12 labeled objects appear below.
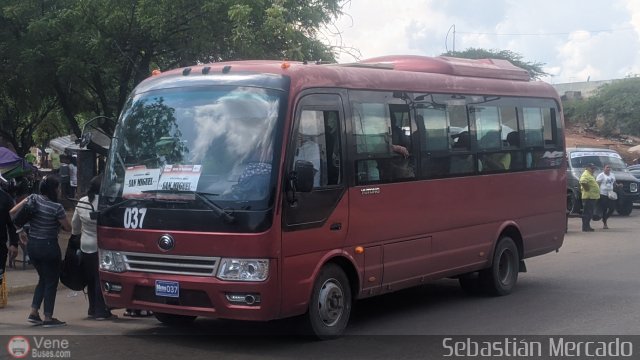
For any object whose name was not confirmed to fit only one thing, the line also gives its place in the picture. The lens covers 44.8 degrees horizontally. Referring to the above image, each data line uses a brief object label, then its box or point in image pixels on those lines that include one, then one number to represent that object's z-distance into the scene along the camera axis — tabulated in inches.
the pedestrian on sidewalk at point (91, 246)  366.9
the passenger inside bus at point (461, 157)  403.2
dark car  965.8
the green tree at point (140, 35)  580.7
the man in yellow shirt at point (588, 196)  829.2
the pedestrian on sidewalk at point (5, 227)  364.8
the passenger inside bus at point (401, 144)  363.6
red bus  292.5
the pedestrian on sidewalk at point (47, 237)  350.3
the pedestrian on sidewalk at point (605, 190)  866.8
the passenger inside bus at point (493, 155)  425.4
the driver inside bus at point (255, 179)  291.4
